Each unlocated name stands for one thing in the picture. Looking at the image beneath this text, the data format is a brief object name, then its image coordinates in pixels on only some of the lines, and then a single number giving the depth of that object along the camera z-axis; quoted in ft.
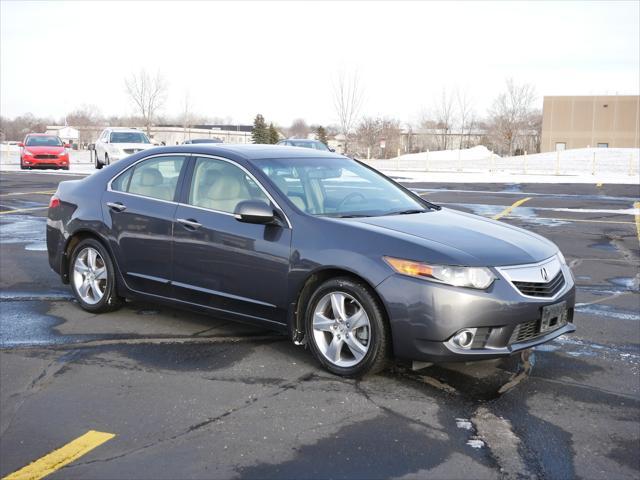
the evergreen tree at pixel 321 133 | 207.29
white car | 90.89
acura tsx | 14.57
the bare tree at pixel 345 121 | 169.78
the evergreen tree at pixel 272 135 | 193.93
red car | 99.91
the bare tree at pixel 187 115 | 197.42
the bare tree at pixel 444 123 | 233.14
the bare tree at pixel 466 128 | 239.58
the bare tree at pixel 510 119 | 240.53
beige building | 239.09
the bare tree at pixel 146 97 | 178.19
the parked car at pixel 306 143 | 78.54
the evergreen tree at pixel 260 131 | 192.85
